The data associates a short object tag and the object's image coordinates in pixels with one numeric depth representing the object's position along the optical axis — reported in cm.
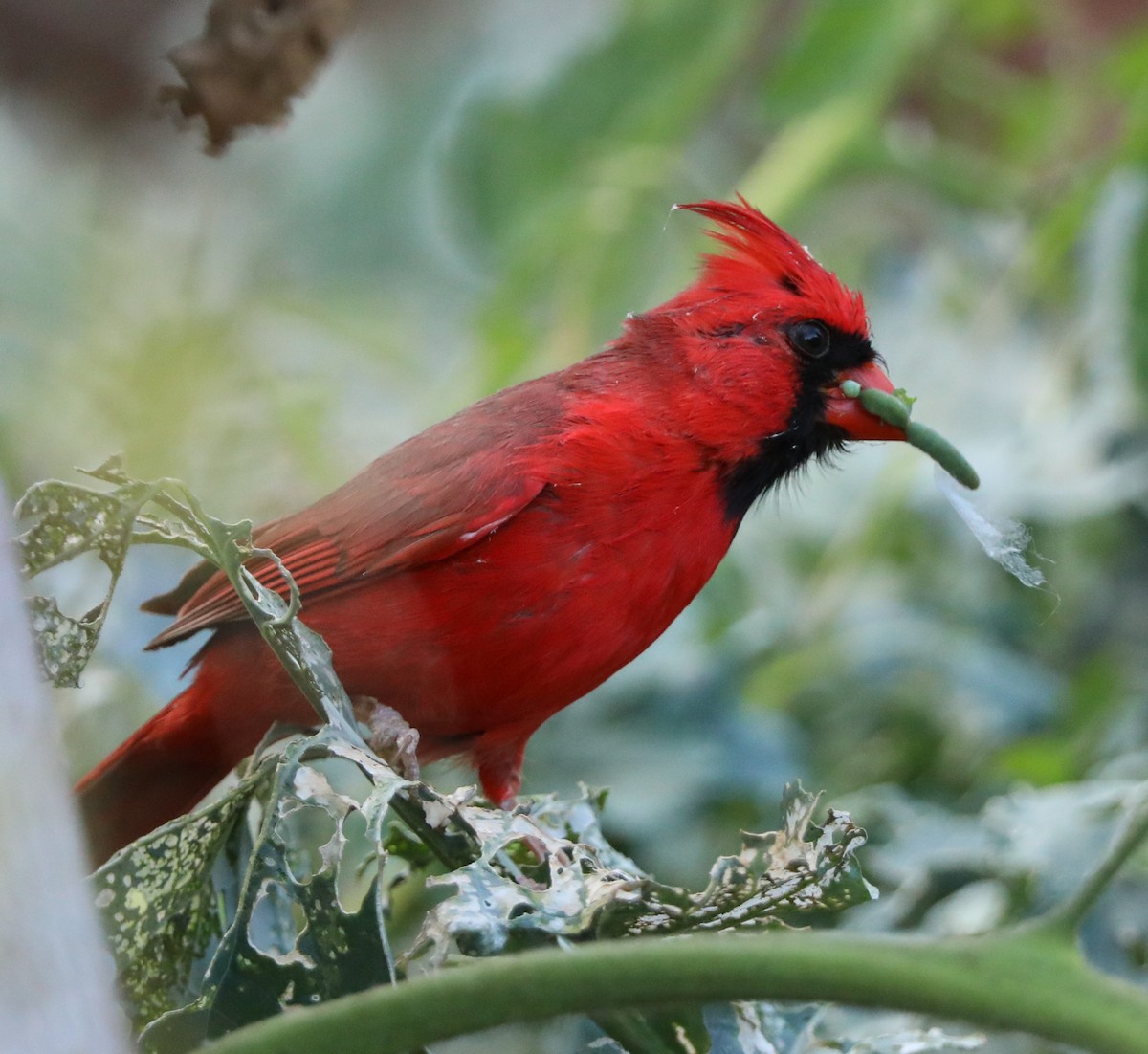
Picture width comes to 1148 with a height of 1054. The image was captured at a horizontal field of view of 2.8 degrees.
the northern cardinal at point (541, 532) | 370
